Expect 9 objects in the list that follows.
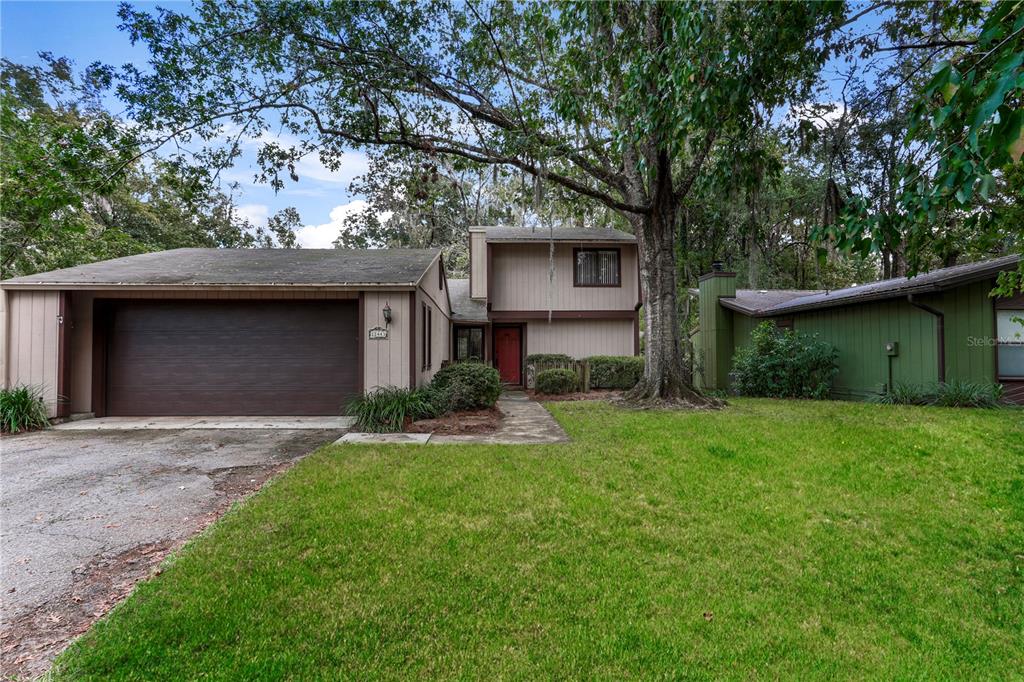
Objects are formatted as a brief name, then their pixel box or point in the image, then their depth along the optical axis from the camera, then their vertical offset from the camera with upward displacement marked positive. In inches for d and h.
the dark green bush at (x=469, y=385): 319.9 -26.6
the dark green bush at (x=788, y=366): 404.8 -16.7
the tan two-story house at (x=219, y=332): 315.0 +12.1
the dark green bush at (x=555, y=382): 474.6 -35.5
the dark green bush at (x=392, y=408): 280.1 -38.9
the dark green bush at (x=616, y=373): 512.4 -28.3
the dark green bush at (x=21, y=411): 285.9 -40.1
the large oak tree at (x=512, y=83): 214.1 +174.2
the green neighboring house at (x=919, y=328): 328.8 +15.6
